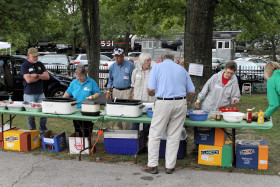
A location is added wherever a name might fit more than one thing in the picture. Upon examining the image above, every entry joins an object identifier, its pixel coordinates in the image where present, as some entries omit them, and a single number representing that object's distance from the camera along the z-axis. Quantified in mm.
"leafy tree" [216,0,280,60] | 11734
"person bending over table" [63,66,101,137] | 5941
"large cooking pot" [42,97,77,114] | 5500
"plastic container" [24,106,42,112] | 5792
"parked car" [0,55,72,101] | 10250
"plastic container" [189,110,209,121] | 5031
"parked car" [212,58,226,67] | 26544
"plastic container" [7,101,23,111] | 5941
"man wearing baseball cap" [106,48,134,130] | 6535
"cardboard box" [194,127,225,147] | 5199
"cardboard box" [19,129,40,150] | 6184
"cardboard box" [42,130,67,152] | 6020
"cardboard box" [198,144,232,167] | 5164
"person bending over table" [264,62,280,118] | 4457
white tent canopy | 14275
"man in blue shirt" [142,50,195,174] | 4703
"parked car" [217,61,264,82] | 15641
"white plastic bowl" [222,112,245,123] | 4875
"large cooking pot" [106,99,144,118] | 5145
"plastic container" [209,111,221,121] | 5074
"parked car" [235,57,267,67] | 25125
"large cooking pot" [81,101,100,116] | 5410
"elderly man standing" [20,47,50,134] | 6355
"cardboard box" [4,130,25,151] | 6148
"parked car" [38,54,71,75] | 19238
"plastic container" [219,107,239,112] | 5285
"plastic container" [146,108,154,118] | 5136
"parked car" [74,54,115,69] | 23127
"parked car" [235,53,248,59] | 36891
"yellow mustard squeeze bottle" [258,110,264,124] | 4848
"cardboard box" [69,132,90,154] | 5840
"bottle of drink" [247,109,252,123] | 4943
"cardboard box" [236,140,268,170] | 5047
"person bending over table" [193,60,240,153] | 5422
